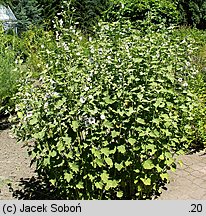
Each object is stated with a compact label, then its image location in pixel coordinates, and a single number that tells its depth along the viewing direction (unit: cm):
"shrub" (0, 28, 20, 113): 582
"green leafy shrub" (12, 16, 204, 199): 296
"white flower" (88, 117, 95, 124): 286
